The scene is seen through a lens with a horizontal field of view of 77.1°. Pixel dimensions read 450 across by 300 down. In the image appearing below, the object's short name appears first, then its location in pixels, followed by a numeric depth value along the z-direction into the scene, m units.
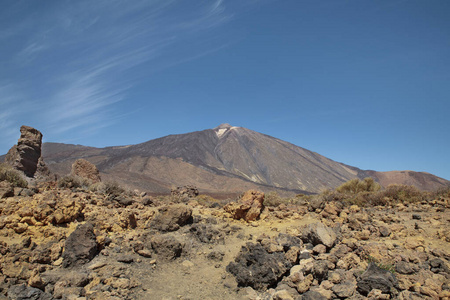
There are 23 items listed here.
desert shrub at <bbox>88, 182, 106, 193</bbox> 8.84
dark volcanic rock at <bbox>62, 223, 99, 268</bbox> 5.36
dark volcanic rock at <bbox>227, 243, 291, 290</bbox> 5.40
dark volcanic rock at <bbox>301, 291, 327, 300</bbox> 4.45
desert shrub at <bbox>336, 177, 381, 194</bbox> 14.53
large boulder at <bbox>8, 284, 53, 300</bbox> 4.38
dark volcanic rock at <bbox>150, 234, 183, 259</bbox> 6.31
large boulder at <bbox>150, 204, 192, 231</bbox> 7.36
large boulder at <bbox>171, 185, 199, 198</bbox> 13.53
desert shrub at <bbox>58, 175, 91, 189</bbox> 8.73
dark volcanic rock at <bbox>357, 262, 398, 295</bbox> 4.29
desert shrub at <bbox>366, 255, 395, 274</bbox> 4.68
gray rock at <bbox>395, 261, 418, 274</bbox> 4.57
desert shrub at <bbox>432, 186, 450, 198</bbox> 9.16
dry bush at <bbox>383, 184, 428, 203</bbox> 9.34
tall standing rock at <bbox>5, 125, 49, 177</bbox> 12.37
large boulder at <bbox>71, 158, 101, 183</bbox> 11.45
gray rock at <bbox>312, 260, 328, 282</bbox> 4.93
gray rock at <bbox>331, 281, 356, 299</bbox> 4.45
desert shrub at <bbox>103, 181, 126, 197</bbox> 8.82
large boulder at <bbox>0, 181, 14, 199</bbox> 6.45
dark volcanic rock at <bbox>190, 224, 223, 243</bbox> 7.20
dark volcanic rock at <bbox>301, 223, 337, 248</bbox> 5.77
